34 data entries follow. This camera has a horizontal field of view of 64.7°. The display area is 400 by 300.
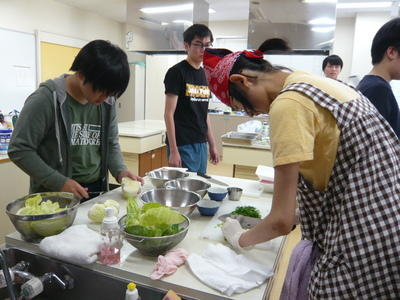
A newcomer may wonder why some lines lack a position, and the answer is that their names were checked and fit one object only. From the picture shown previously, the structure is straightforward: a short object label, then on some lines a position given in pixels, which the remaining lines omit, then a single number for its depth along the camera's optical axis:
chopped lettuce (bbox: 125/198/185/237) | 0.96
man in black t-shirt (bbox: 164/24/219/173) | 2.24
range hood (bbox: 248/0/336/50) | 2.97
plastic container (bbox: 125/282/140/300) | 0.79
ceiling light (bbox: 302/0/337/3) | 2.93
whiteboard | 4.07
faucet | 0.80
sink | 0.92
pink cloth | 0.89
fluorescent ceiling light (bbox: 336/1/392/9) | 4.48
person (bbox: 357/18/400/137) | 1.44
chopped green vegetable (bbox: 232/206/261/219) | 1.26
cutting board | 1.08
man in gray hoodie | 1.27
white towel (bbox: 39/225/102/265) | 0.92
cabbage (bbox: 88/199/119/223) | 1.18
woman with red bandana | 0.75
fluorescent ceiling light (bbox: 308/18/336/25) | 2.96
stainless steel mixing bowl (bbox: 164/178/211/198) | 1.57
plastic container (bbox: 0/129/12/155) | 2.65
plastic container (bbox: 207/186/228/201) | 1.46
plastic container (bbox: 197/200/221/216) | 1.30
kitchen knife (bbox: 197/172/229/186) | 1.72
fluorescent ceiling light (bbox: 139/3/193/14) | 3.54
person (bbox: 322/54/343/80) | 3.02
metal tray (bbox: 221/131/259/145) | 3.15
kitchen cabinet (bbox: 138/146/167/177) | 3.64
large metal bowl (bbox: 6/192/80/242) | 1.00
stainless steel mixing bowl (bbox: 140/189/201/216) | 1.38
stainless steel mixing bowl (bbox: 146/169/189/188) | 1.74
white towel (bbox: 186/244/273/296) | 0.84
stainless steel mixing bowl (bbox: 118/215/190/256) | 0.93
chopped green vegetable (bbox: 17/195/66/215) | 1.04
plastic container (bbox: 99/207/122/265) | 0.94
